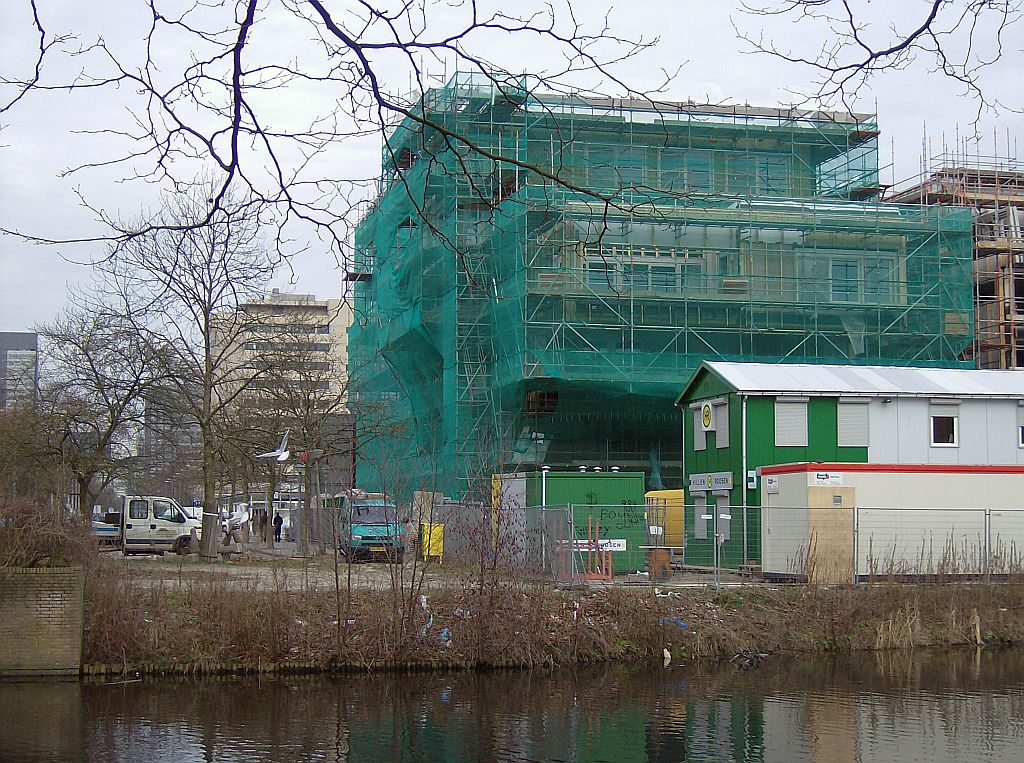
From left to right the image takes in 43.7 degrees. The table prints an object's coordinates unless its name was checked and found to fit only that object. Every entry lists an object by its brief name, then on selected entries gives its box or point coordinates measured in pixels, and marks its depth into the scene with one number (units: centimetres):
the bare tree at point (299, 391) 3588
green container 2859
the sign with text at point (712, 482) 3398
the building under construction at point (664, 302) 4662
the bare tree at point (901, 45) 647
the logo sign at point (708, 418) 3550
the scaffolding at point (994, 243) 5597
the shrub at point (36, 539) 1908
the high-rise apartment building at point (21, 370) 4119
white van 3931
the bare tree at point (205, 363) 3219
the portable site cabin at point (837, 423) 3341
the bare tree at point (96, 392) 3375
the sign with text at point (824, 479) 2827
